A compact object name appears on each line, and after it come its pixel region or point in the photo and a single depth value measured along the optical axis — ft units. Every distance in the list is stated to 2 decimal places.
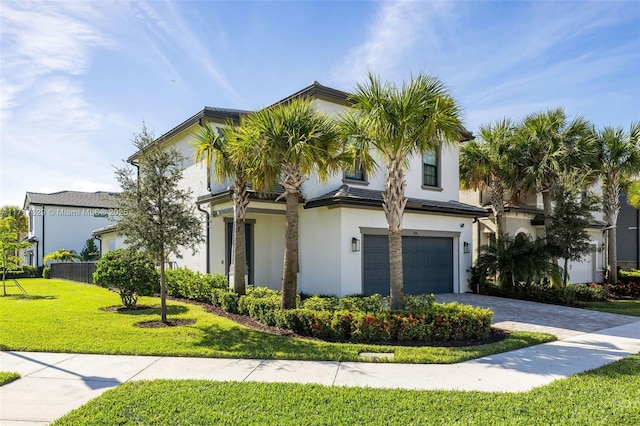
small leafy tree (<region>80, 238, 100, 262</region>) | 109.70
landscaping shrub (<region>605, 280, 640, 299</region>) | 60.39
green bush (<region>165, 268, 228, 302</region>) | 45.98
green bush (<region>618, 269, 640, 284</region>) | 68.18
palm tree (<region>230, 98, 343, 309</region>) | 31.76
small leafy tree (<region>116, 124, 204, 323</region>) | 32.50
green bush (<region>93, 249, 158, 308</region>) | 40.91
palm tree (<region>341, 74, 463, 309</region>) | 29.19
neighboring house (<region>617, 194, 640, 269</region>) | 91.35
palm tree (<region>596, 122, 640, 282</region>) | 61.93
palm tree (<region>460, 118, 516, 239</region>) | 56.95
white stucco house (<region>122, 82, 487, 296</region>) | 44.42
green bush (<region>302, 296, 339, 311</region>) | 32.94
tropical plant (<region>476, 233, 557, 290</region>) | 51.47
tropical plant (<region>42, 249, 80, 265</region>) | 95.66
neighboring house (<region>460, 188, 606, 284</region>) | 65.82
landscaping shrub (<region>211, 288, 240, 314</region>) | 38.17
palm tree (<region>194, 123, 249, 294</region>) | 39.17
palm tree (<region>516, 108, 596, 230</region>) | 54.54
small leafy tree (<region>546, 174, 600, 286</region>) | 51.57
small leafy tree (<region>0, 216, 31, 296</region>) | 58.90
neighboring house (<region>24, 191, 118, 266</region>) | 112.06
